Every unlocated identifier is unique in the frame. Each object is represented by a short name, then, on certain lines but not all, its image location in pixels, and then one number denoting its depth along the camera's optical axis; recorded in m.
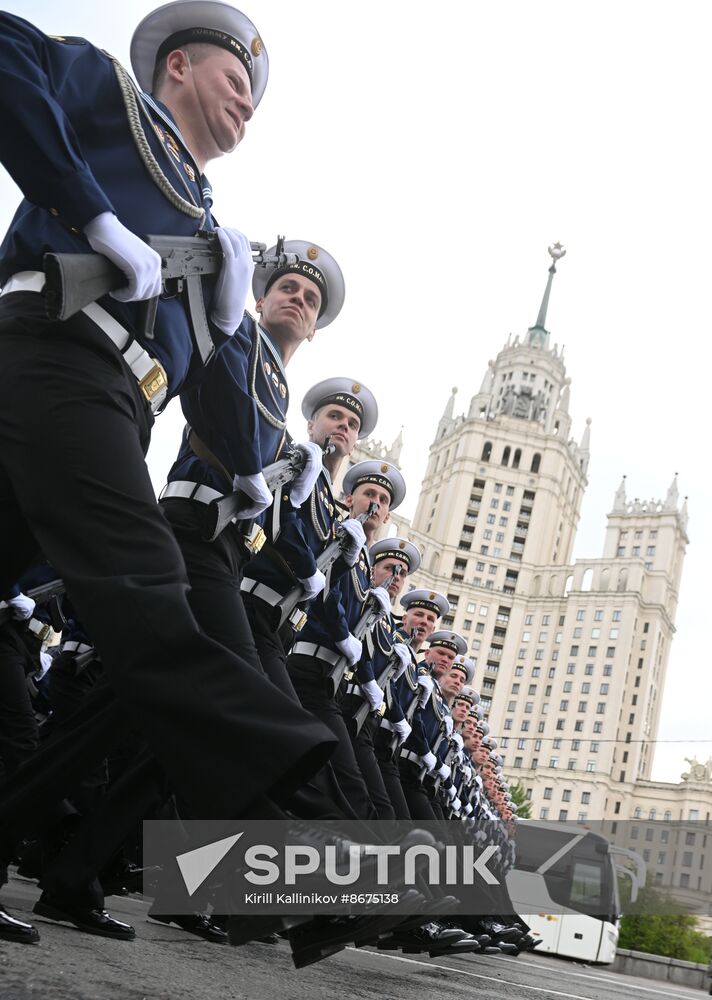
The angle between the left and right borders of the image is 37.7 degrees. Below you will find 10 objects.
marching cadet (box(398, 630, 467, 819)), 8.55
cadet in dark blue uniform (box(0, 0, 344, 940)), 2.33
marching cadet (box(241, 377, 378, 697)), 4.88
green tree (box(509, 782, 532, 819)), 58.59
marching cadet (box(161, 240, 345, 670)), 3.72
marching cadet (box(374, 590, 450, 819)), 7.53
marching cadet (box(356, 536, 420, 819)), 7.14
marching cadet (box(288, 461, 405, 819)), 5.55
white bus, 21.00
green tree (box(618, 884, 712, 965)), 32.41
